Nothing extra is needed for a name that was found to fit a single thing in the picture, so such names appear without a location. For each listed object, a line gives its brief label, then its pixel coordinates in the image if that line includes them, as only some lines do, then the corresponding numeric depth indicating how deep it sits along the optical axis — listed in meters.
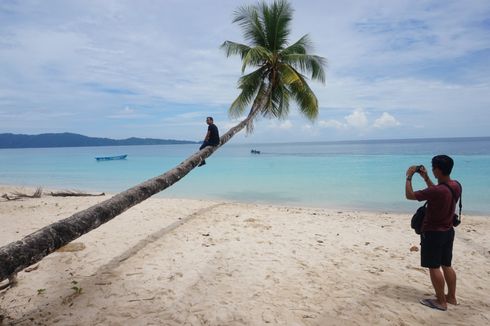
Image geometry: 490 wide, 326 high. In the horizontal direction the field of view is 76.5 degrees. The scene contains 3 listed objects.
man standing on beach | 3.85
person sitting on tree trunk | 9.03
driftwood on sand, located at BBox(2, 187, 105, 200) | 14.39
